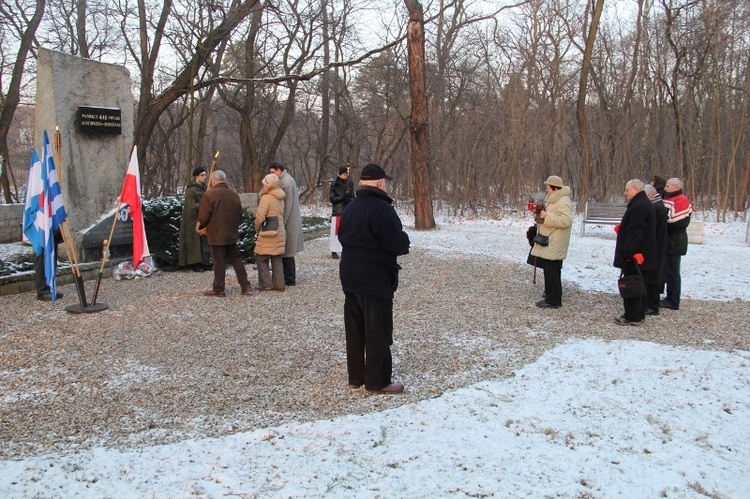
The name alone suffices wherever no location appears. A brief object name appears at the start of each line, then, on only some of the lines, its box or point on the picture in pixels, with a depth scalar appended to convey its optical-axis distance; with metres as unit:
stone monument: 9.50
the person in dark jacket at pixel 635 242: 6.72
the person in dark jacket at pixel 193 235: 9.62
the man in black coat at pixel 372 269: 4.60
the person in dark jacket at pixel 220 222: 8.11
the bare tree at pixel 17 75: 16.66
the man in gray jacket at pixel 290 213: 8.70
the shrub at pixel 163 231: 10.23
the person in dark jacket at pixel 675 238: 7.73
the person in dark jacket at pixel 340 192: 10.84
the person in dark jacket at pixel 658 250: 7.14
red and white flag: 7.65
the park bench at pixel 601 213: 15.48
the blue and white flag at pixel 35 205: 7.33
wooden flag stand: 7.20
